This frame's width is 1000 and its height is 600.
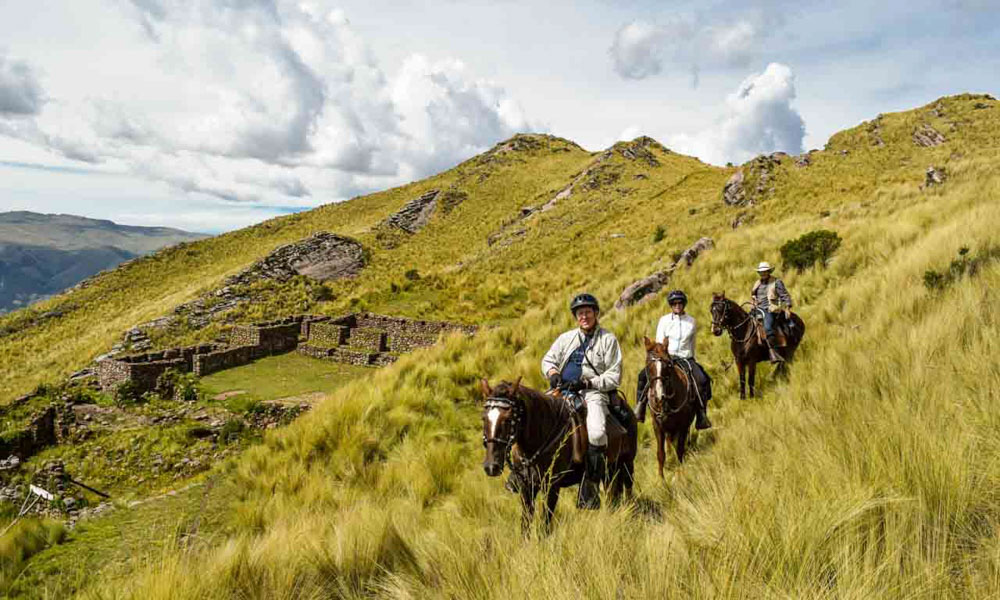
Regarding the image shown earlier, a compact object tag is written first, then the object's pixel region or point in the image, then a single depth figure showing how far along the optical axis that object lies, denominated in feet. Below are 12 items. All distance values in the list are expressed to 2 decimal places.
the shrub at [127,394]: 51.17
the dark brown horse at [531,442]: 13.04
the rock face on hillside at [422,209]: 197.39
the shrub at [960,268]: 30.37
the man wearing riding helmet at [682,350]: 23.02
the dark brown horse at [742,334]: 29.27
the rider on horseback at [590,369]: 16.35
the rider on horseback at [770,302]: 29.96
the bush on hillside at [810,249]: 50.96
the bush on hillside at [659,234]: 97.30
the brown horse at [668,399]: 20.72
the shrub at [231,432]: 35.71
